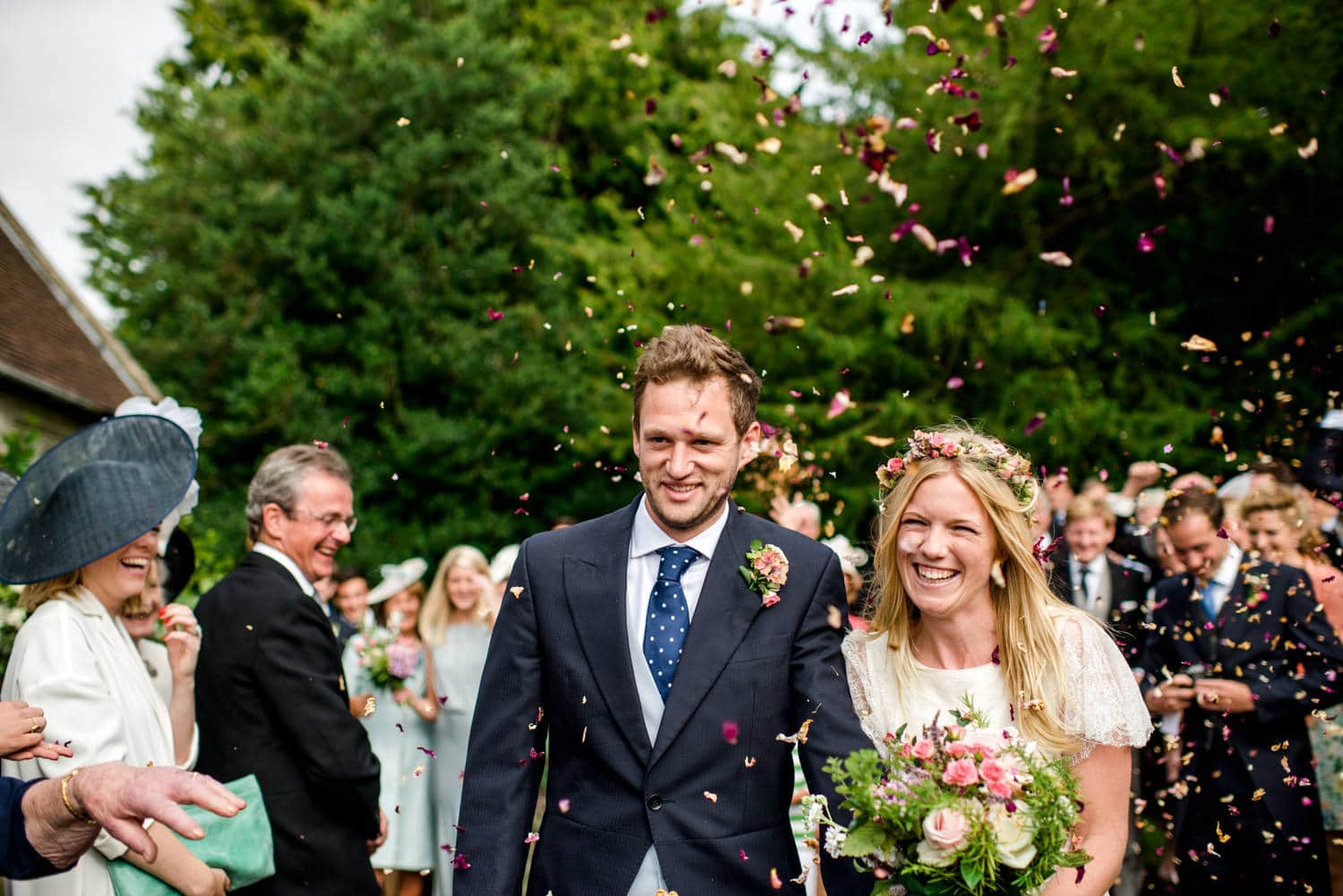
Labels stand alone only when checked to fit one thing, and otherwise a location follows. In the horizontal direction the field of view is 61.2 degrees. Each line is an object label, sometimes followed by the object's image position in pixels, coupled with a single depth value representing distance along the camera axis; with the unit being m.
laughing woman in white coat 3.49
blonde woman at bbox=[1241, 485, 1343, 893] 5.64
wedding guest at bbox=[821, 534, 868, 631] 7.08
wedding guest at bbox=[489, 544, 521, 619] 8.62
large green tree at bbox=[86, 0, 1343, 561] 10.23
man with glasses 4.21
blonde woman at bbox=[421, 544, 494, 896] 7.71
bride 3.20
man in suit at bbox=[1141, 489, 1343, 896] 5.36
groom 2.97
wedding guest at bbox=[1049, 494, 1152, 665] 7.08
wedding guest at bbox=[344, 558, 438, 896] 7.72
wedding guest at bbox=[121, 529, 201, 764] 4.28
